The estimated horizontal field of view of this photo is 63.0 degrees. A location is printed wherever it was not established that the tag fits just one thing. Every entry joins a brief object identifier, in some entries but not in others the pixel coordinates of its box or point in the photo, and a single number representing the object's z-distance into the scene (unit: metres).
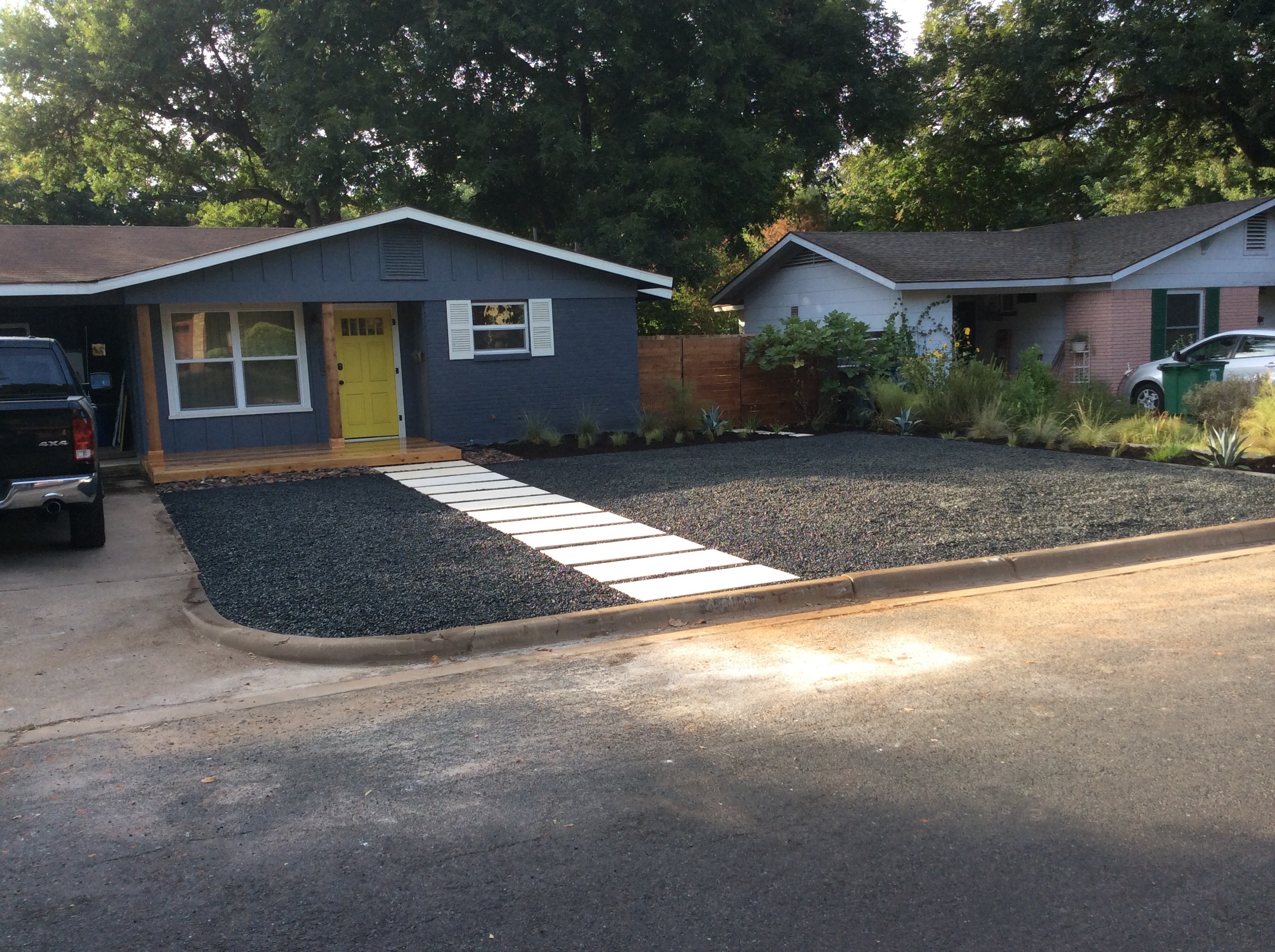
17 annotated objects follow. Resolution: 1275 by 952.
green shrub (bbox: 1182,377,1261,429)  14.05
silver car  17.34
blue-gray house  15.20
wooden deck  14.10
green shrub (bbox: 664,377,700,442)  18.23
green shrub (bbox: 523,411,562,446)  16.62
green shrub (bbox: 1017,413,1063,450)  14.66
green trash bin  16.62
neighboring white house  21.31
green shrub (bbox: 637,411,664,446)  17.14
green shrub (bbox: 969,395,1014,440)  15.49
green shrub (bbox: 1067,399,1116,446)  14.21
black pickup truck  8.25
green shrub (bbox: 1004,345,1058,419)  16.11
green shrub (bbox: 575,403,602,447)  16.78
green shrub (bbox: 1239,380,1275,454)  12.73
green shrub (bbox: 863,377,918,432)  17.44
